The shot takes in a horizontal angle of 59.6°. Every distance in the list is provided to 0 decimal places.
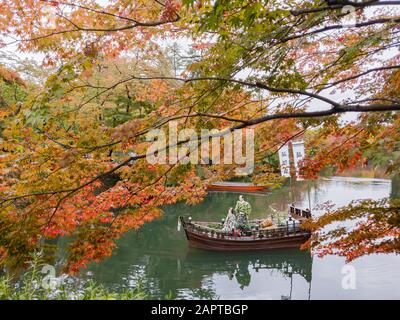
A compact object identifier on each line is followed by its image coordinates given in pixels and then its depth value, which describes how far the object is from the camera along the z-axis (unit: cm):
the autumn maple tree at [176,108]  301
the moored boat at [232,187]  2586
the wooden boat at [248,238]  1266
